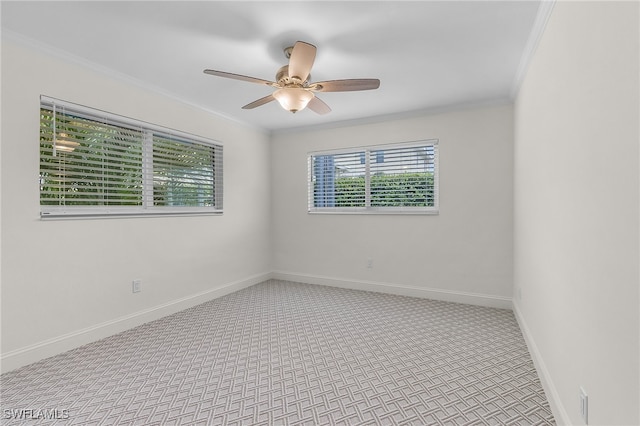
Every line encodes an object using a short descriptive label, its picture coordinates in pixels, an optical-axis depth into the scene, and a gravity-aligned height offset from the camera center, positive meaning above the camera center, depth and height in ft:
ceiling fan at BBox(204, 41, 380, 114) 6.73 +3.01
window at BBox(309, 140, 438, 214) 13.11 +1.42
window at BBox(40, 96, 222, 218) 8.19 +1.45
